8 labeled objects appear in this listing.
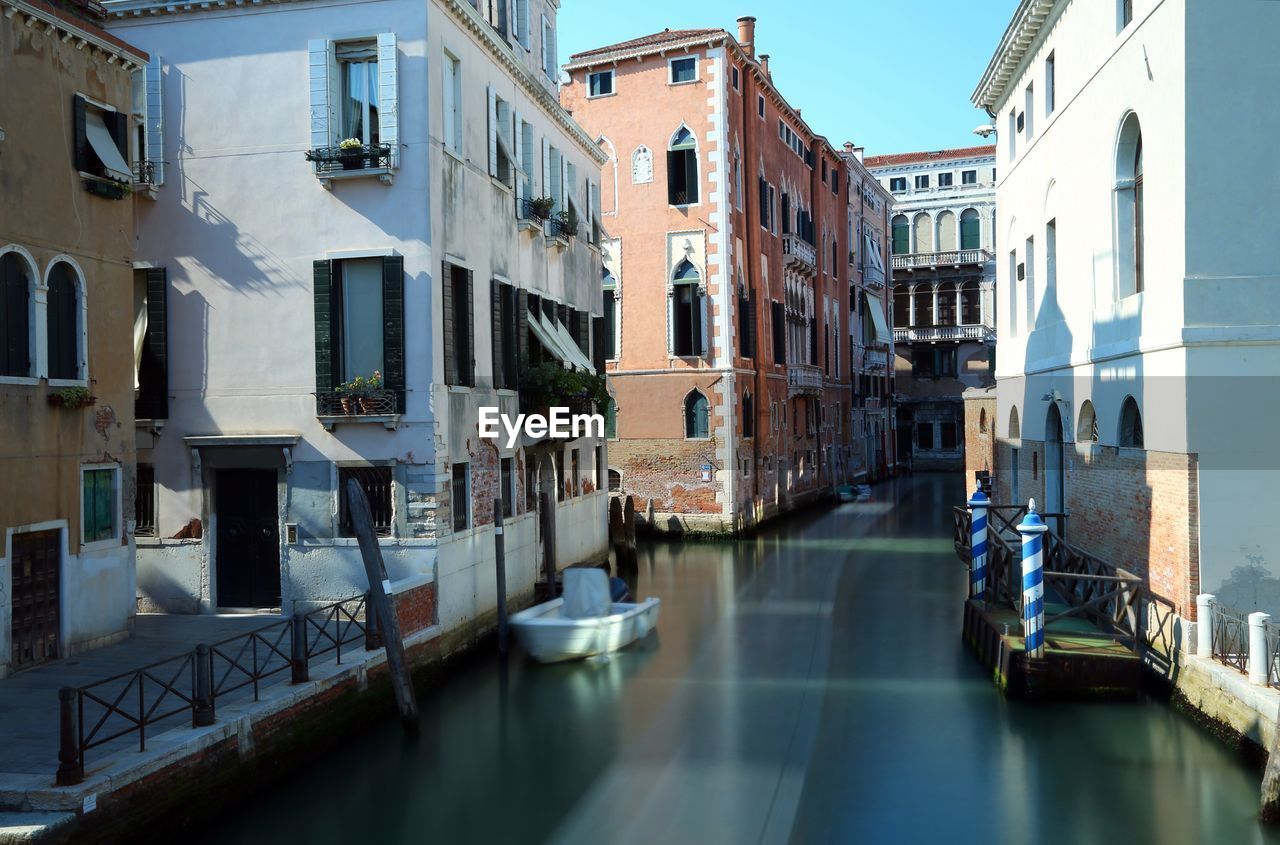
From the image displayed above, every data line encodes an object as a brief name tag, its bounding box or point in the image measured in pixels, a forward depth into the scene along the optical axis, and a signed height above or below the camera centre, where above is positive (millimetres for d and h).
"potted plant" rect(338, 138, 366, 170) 10945 +2669
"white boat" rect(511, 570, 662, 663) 12211 -2336
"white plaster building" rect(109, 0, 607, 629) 11133 +1295
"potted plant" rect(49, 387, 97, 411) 9406 +240
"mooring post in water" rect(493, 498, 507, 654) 12297 -1834
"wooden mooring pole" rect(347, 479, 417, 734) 9469 -1575
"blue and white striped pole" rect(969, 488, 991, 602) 13062 -1581
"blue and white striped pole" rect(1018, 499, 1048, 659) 9992 -1596
